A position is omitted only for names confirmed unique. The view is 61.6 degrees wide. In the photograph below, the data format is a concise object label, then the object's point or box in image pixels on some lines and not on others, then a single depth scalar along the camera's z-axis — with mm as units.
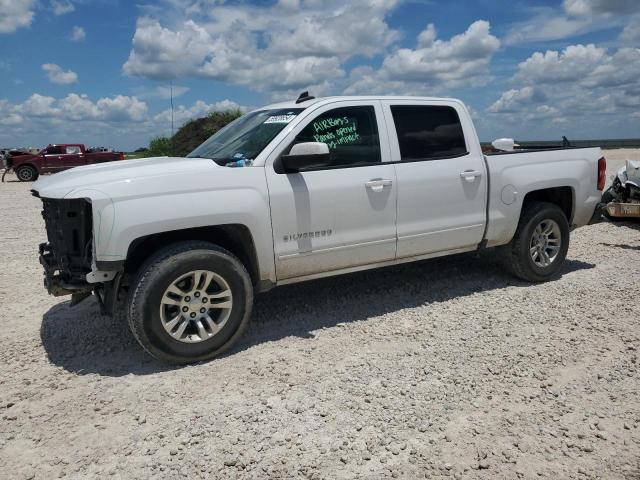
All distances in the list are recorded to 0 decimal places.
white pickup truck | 3854
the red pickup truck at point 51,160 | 24656
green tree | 19764
